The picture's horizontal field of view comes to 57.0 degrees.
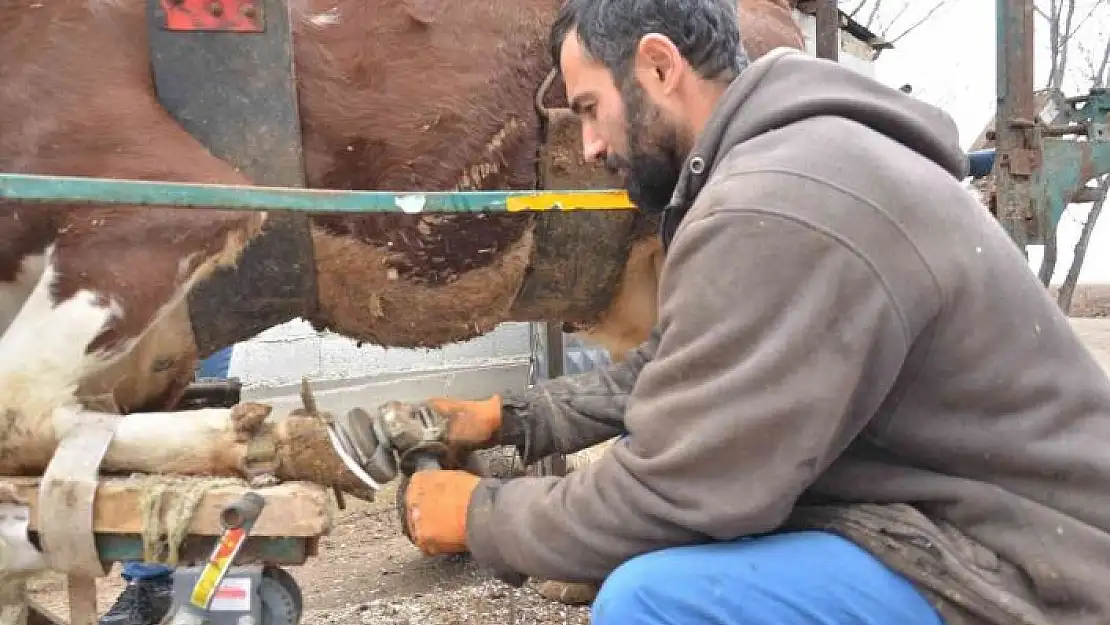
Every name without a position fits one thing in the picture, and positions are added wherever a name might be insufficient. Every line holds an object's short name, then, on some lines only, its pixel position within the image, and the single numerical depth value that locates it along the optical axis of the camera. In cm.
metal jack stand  166
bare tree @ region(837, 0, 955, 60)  1280
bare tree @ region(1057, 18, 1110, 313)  475
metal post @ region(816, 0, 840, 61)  308
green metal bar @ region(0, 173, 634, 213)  179
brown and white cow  207
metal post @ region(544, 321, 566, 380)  431
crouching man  127
